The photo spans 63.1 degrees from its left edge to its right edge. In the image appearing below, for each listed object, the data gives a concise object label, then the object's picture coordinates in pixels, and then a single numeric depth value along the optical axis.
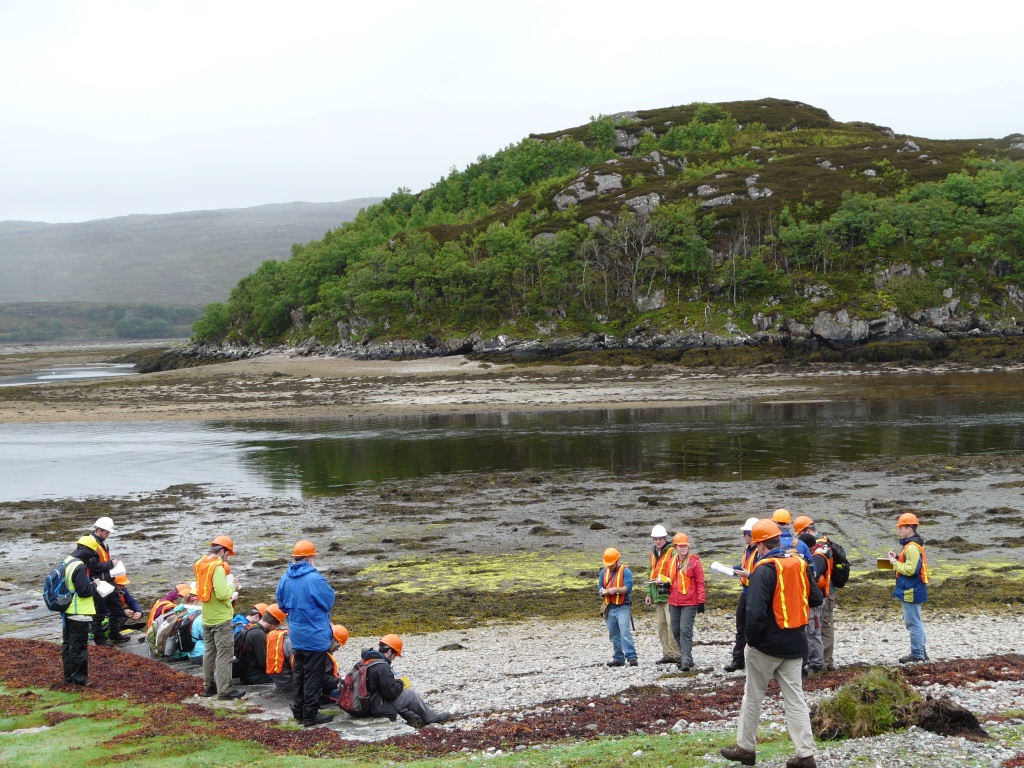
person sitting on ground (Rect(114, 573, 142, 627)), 15.53
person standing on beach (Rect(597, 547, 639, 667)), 13.10
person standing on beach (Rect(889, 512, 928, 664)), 12.37
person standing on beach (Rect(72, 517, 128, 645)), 12.87
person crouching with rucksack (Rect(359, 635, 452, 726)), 10.59
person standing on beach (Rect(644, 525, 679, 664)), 12.86
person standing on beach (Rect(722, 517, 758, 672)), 10.32
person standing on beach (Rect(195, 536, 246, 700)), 11.84
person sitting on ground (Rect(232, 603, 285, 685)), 12.48
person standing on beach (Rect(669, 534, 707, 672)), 12.66
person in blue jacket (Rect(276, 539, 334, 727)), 10.73
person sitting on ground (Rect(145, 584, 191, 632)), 14.31
